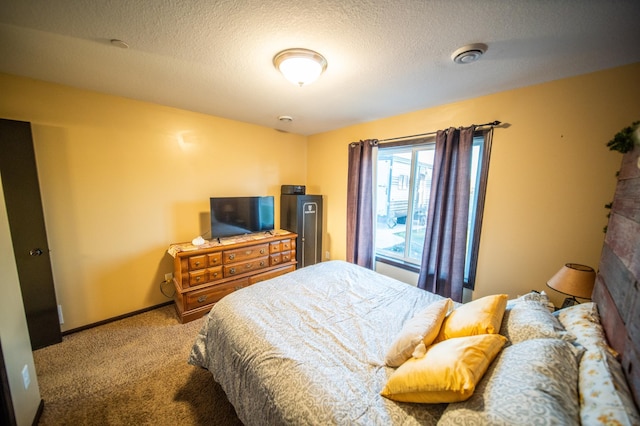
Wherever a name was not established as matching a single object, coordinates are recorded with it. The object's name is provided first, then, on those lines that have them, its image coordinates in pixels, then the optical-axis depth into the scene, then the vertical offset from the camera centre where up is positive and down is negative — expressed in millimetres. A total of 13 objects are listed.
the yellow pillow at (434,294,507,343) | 1123 -718
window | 2246 -149
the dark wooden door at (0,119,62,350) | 1817 -441
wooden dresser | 2451 -1054
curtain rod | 2053 +614
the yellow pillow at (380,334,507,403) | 824 -746
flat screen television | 2830 -438
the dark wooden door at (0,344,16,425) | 1148 -1170
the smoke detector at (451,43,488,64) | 1409 +902
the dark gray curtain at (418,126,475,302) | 2215 -304
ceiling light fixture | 1499 +859
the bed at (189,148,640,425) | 754 -821
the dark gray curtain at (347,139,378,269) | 3033 -227
